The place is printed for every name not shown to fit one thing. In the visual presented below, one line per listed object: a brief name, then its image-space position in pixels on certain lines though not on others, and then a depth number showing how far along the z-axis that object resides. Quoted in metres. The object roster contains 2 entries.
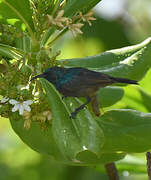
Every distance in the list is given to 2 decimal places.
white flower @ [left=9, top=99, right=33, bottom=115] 6.32
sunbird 6.71
